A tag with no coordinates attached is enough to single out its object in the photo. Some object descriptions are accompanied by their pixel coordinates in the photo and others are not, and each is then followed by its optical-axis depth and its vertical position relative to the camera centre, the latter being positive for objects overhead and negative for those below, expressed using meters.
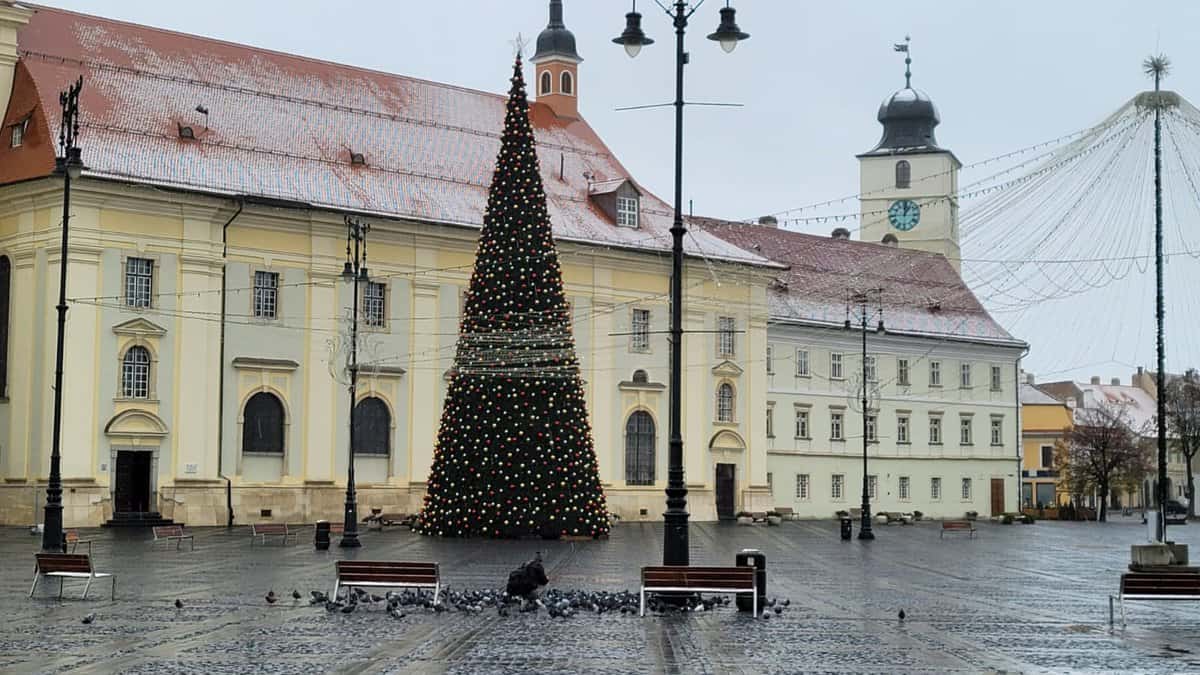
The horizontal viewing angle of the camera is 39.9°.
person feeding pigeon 23.45 -1.77
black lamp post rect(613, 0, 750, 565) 24.36 +2.46
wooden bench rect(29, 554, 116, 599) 23.80 -1.67
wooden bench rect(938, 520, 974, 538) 60.47 -2.43
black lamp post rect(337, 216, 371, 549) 39.91 -0.70
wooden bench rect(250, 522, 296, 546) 42.62 -2.00
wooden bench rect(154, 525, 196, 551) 40.54 -1.97
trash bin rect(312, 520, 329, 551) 39.44 -1.98
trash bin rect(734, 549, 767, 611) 23.03 -1.64
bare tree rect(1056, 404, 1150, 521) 98.25 +0.32
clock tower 95.00 +16.81
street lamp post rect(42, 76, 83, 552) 31.36 +0.35
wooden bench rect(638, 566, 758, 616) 22.19 -1.64
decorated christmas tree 44.34 +1.58
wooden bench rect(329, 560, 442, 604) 23.11 -1.68
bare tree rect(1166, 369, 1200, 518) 96.12 +2.89
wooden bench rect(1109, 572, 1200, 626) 21.84 -1.63
